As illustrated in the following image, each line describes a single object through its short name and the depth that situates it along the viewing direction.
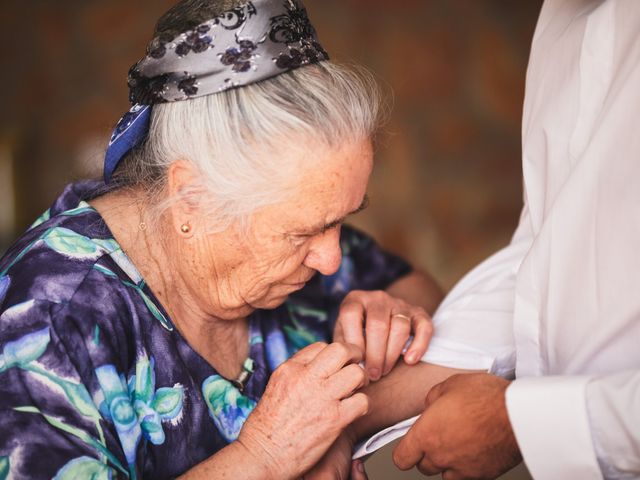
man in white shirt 1.24
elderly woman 1.42
